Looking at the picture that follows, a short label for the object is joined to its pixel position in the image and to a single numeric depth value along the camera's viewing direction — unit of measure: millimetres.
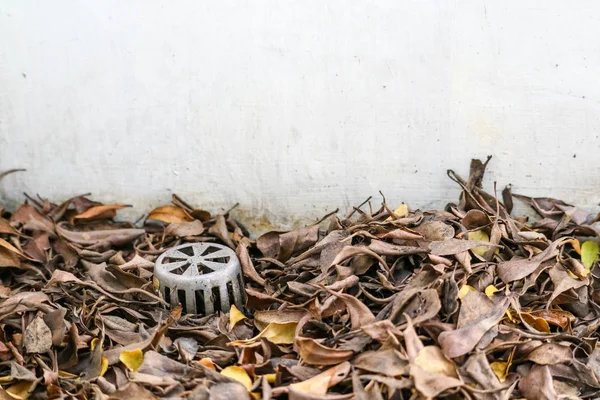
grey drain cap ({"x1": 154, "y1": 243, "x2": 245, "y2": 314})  2393
